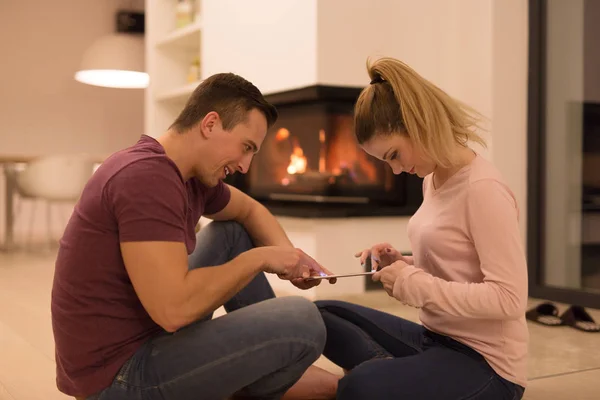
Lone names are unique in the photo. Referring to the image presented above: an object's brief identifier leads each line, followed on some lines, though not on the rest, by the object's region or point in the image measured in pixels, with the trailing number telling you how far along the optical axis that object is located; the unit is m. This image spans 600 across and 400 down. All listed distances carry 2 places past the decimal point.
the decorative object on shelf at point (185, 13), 4.53
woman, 1.25
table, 5.25
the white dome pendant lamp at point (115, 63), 5.50
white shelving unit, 4.75
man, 1.18
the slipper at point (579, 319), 2.42
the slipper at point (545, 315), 2.50
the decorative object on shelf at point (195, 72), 4.47
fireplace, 3.08
